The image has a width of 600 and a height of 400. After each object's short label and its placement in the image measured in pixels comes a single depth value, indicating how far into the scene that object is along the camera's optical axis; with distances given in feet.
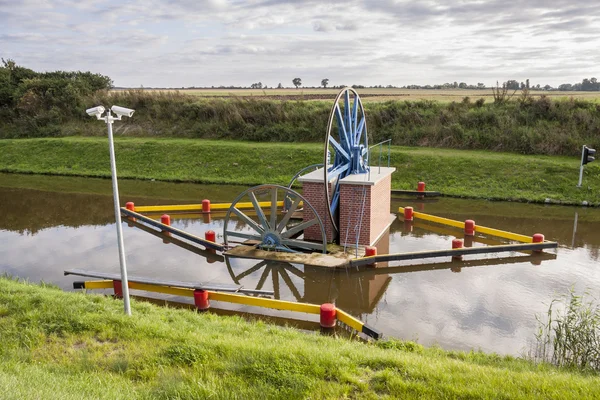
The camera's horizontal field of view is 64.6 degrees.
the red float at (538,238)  38.34
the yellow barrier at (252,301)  25.36
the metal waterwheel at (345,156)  39.32
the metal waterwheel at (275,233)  36.86
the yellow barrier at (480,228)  39.81
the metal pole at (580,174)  56.49
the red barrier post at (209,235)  40.29
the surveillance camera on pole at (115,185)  21.12
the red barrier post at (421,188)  59.21
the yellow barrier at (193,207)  52.34
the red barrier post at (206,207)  52.49
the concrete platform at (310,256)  35.04
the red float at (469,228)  43.09
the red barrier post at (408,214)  48.24
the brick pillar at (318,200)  39.27
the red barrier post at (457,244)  36.83
